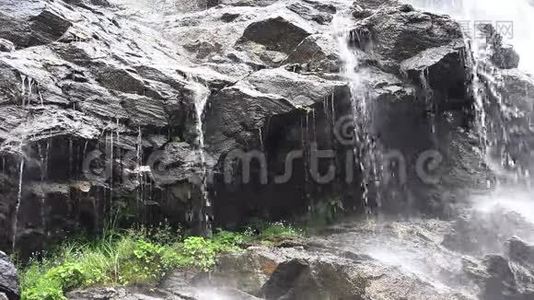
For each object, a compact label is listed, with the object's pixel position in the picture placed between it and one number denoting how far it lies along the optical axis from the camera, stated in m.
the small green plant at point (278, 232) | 11.41
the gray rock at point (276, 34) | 14.62
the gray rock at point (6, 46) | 11.68
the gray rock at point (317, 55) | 13.02
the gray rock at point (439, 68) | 13.25
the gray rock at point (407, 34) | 13.73
